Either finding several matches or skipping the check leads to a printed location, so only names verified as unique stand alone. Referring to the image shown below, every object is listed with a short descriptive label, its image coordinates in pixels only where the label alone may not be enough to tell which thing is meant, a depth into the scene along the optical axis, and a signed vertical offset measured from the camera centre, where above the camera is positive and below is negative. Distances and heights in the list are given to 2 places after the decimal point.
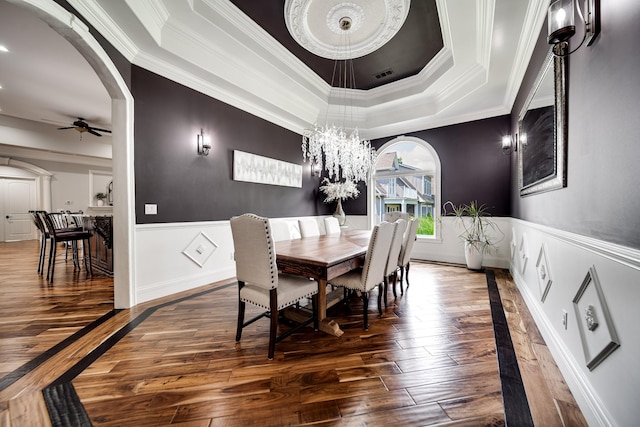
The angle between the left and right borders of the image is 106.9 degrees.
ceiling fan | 5.16 +1.91
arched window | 4.93 +0.63
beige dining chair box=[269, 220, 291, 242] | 2.84 -0.25
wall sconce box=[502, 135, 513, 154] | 3.86 +1.08
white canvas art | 3.77 +0.73
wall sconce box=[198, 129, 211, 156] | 3.26 +0.94
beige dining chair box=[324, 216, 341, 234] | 3.69 -0.24
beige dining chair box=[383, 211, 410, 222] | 4.00 -0.10
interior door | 7.13 +0.17
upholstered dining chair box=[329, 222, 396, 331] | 2.03 -0.52
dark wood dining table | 1.82 -0.41
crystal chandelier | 3.32 +0.97
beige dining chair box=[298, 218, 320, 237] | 3.30 -0.24
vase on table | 4.54 -0.11
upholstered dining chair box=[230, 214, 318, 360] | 1.67 -0.48
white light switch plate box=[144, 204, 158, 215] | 2.75 +0.03
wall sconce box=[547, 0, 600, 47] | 1.21 +1.00
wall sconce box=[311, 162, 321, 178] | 5.20 +0.86
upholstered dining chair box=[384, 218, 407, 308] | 2.45 -0.41
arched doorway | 2.52 +0.19
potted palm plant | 4.00 -0.38
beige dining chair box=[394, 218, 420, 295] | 2.96 -0.39
